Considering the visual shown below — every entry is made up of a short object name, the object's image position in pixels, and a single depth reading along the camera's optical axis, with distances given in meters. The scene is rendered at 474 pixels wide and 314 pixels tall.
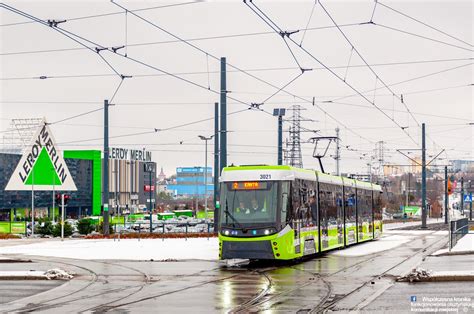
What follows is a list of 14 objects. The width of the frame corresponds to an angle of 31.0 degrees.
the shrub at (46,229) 58.19
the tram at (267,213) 26.02
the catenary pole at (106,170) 50.28
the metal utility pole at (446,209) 72.75
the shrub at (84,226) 61.12
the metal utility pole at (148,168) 69.20
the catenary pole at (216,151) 44.33
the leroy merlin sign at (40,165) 72.38
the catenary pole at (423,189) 61.31
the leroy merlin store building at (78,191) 105.12
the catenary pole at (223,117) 40.56
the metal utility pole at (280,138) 49.04
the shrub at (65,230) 56.69
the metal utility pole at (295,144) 71.22
